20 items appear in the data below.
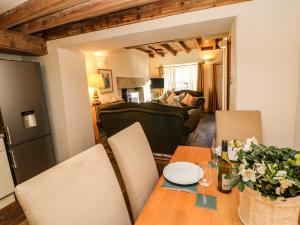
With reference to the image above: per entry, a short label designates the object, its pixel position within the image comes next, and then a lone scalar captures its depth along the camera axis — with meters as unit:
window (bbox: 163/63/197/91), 7.20
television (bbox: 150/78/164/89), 7.50
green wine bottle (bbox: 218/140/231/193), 0.93
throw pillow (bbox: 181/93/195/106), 6.06
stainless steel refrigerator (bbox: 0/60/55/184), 2.10
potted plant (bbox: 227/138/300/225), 0.60
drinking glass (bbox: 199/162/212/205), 0.99
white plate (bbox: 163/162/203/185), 1.02
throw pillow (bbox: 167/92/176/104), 6.32
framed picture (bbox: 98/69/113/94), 4.67
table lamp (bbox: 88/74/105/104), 4.02
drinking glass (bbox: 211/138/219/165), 1.21
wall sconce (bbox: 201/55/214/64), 6.77
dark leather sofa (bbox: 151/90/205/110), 5.91
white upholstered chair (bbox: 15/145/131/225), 0.59
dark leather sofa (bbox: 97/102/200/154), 2.73
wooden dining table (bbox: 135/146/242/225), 0.74
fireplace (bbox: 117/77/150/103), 5.49
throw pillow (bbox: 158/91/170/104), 6.44
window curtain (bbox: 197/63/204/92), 6.88
